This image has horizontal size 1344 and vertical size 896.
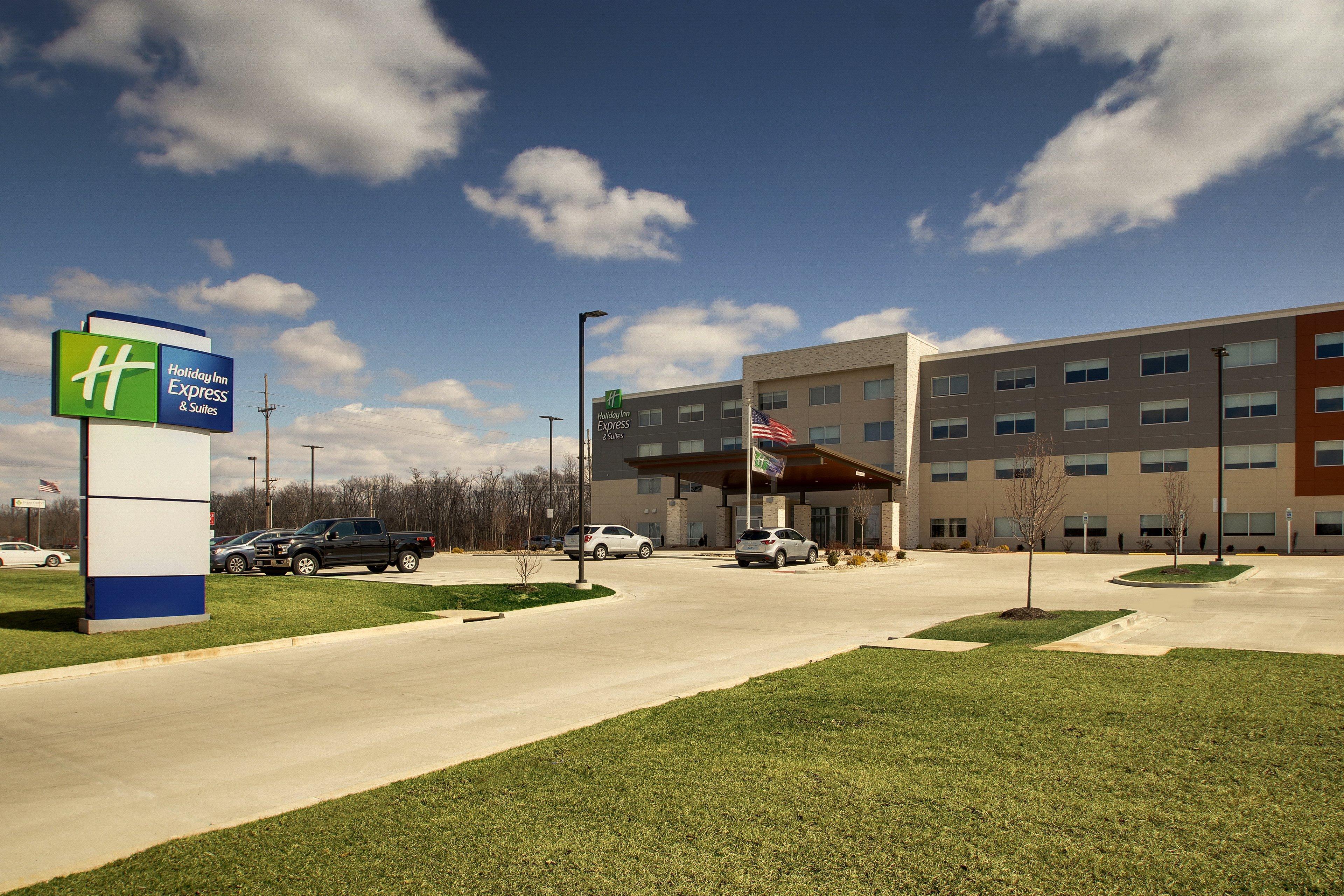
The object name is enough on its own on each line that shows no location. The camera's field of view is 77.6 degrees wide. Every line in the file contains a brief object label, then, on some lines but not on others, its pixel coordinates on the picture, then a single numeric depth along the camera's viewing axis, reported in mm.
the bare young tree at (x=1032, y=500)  15727
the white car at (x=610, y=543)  41206
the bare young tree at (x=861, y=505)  48844
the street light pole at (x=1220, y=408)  31203
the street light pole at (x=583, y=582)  22141
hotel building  44344
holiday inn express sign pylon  13688
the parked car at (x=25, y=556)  41969
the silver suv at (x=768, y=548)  34531
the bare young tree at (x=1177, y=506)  33750
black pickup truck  27438
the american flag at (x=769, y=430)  41562
